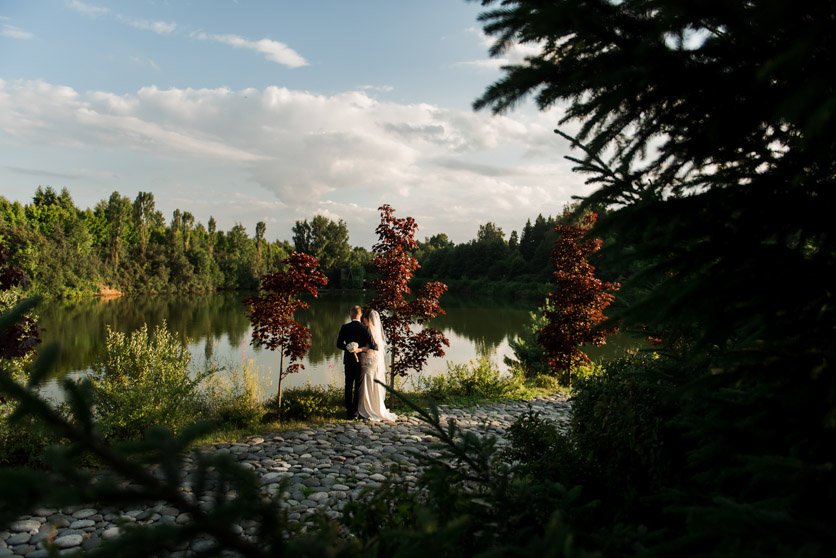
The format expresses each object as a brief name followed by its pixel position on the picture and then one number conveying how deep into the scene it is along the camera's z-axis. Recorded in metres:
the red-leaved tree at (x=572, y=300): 10.48
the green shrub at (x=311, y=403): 8.13
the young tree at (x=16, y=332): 5.21
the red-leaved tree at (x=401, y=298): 9.09
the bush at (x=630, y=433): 2.43
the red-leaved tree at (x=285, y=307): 8.14
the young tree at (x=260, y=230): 76.62
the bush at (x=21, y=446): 5.39
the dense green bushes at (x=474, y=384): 10.05
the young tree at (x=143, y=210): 58.53
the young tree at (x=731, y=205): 1.42
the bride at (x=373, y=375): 8.21
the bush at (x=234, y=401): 7.48
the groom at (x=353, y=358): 8.24
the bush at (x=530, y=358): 12.93
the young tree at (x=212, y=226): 83.44
